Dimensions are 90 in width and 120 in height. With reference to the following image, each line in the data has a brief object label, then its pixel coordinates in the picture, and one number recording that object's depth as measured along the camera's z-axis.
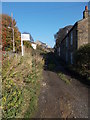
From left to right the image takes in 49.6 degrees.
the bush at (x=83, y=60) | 8.24
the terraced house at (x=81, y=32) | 12.19
